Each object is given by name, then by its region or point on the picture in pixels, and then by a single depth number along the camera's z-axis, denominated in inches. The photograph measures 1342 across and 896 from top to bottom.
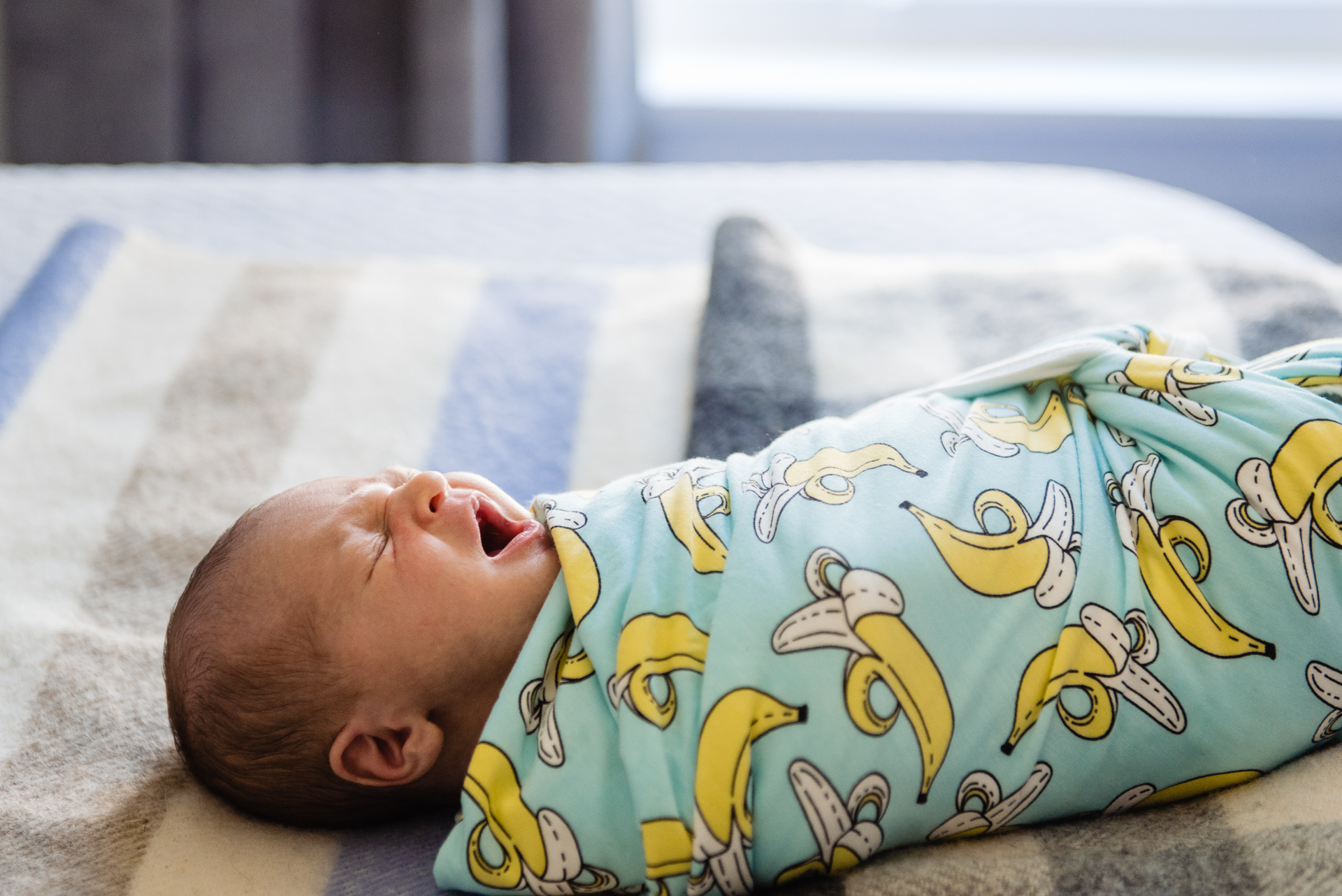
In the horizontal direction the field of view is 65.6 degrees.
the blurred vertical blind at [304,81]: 64.4
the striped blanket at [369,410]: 23.0
